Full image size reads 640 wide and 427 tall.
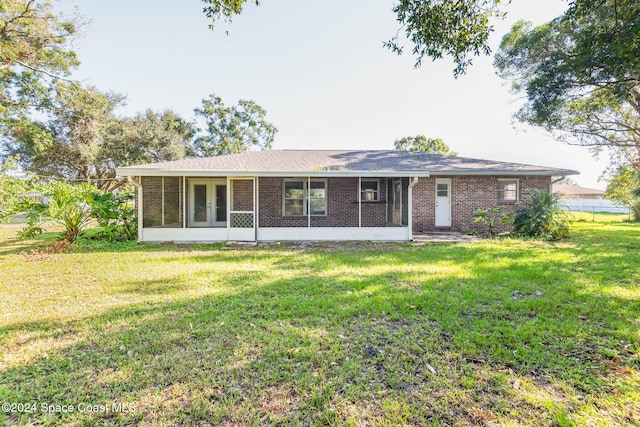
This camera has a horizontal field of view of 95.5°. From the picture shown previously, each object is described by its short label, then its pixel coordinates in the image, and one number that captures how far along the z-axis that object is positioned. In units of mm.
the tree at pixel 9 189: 8852
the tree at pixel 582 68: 4996
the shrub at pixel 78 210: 9004
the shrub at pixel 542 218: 10273
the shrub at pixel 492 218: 10977
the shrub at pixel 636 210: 18350
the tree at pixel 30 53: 12609
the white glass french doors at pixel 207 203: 12570
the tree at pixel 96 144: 21922
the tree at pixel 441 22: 5258
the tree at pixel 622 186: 18891
